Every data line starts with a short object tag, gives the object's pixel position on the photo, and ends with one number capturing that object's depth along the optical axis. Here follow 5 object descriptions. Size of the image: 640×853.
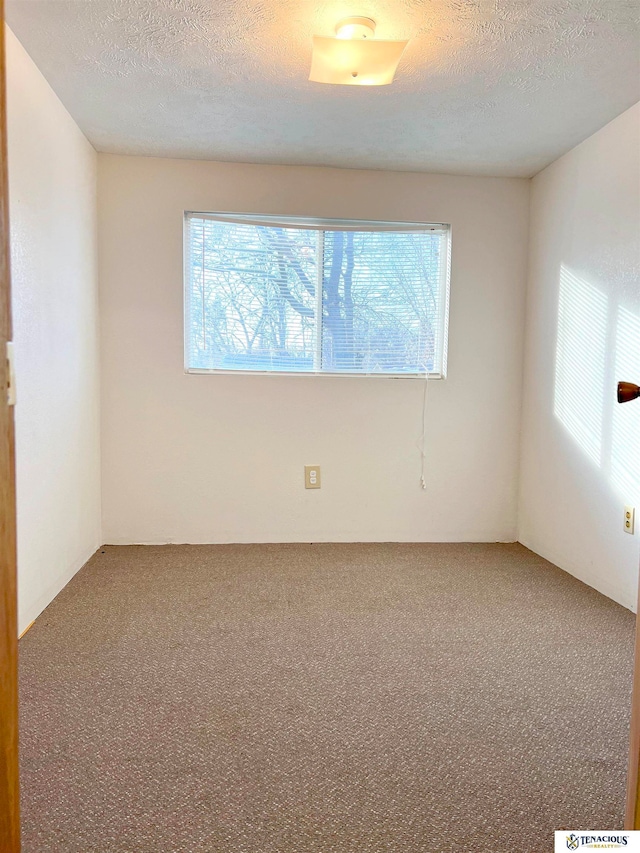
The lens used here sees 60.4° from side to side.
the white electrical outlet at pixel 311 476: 3.43
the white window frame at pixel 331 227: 3.31
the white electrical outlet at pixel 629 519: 2.50
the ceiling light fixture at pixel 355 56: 1.90
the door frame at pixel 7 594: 0.73
